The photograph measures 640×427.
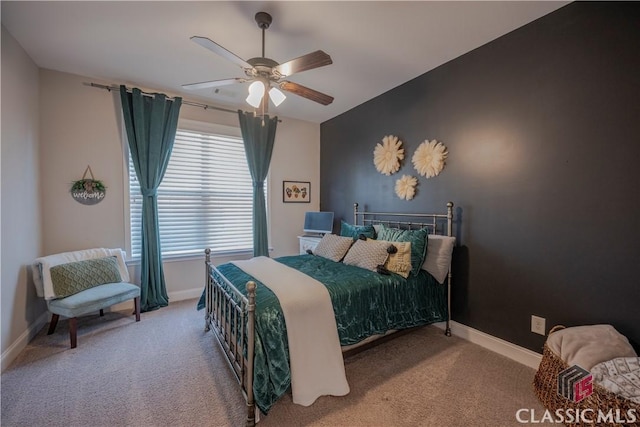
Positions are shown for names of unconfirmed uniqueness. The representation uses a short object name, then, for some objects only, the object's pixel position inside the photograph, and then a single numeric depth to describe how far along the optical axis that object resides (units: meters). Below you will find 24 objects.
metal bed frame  1.62
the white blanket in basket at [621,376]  1.43
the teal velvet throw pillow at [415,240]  2.62
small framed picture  4.63
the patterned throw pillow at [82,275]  2.60
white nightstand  4.02
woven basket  1.40
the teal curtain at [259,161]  4.10
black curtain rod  3.16
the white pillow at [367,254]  2.61
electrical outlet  2.21
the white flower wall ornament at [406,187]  3.25
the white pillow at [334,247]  3.03
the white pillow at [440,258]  2.65
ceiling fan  1.89
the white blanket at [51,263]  2.54
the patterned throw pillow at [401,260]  2.54
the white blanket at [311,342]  1.75
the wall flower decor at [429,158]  2.95
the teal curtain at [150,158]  3.28
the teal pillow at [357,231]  3.26
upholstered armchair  2.52
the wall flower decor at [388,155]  3.43
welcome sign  3.12
